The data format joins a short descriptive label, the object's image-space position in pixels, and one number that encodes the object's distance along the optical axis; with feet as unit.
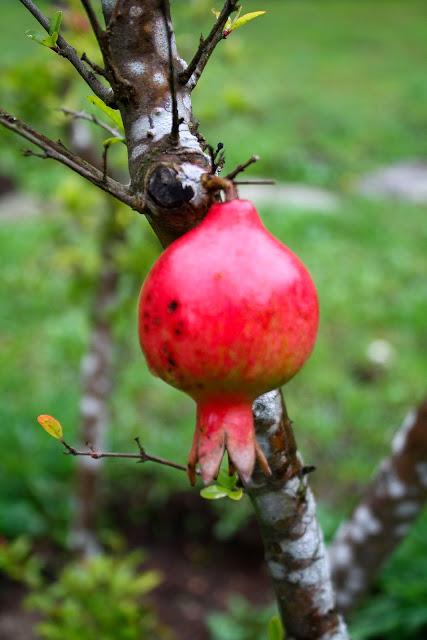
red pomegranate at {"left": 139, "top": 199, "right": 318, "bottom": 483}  1.57
